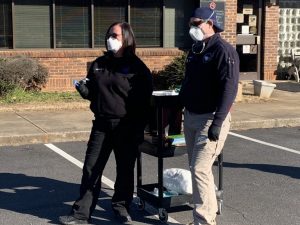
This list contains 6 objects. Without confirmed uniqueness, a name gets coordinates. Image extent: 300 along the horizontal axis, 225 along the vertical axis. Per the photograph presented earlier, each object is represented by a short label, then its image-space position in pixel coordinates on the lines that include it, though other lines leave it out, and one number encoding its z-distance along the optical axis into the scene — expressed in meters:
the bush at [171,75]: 13.07
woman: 5.09
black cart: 5.15
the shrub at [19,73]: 11.68
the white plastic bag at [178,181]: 5.42
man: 4.55
